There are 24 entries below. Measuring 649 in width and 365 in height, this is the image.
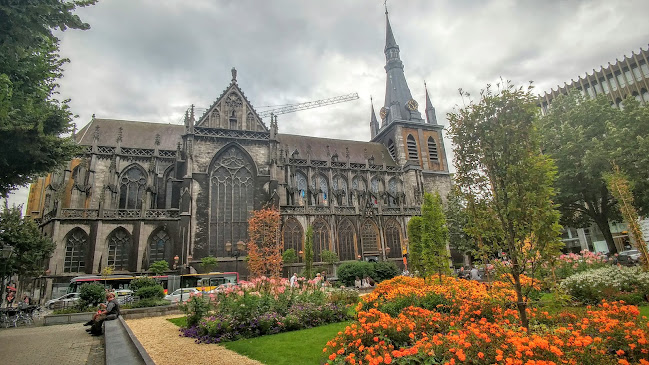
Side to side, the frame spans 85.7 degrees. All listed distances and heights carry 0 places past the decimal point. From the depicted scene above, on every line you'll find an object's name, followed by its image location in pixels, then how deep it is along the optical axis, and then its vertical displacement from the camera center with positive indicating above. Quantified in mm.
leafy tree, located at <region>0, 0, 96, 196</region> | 8469 +5409
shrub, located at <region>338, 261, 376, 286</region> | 24203 -733
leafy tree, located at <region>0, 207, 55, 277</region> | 21797 +2611
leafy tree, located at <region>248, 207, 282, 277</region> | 27391 +1974
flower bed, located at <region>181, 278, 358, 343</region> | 10055 -1350
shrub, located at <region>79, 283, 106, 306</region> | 18295 -698
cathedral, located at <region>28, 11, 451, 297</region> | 27516 +6781
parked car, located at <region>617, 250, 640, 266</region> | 21195 -1140
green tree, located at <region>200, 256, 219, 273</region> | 26547 +631
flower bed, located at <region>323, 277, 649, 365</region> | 4617 -1368
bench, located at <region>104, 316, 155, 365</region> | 5611 -1289
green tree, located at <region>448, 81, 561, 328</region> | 6566 +1415
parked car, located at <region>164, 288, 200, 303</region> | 21156 -1286
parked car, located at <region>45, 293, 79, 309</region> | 20819 -1090
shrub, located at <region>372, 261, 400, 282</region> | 24748 -833
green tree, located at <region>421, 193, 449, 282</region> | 15516 +809
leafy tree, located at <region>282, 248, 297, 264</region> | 28853 +816
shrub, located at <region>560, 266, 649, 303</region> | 10422 -1250
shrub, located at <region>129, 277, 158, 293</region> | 20297 -329
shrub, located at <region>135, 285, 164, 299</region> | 18984 -845
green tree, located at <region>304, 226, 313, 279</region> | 23641 +708
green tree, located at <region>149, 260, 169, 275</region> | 26094 +610
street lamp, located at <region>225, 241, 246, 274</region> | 28297 +1633
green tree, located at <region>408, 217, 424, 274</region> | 17359 +746
